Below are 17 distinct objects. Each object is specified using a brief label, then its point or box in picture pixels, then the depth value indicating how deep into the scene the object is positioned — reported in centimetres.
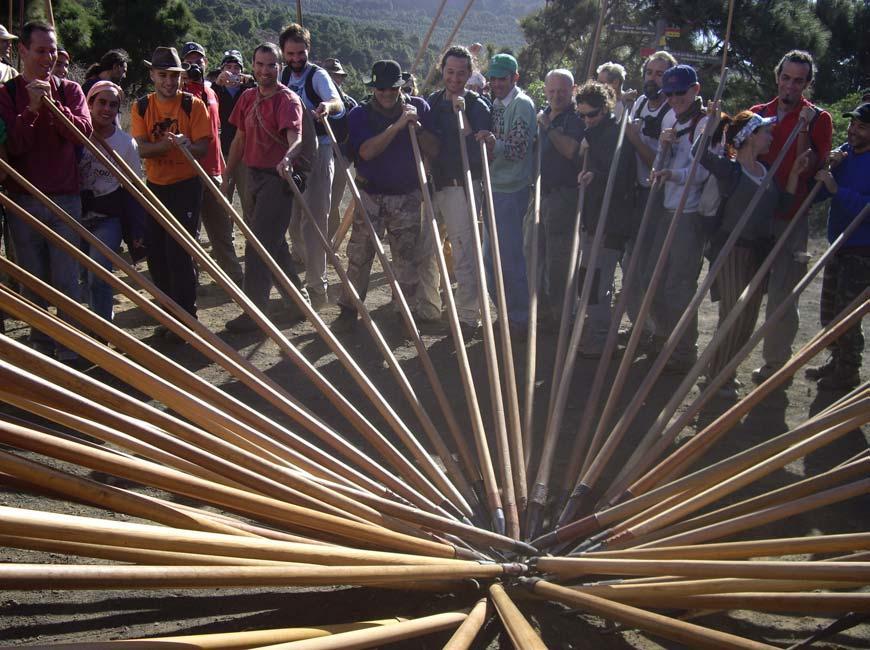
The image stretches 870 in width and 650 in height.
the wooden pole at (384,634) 211
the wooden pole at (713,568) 220
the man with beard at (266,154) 583
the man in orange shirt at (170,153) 573
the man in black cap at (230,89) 734
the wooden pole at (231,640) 191
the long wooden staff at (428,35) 705
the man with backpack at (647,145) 559
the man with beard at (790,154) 509
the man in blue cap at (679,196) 520
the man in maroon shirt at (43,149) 480
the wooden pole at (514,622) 241
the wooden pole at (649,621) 238
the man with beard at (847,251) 498
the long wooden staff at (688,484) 291
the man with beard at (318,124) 630
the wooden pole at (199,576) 181
